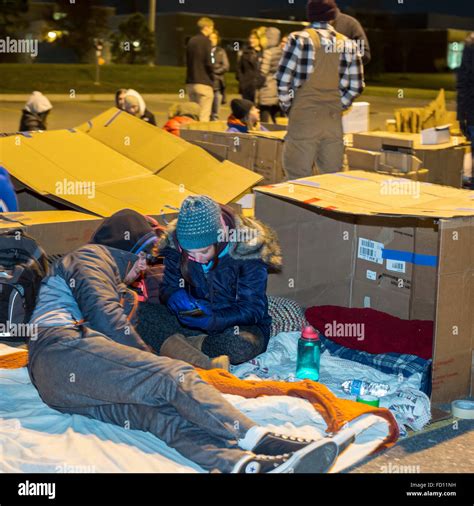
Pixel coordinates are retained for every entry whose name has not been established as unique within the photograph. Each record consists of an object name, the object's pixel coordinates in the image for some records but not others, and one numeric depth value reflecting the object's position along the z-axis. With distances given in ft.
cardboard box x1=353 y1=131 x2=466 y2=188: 27.27
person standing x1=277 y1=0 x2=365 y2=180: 22.54
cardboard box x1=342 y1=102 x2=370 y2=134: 29.62
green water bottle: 16.17
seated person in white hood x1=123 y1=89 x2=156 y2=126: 29.60
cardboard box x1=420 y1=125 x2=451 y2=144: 27.76
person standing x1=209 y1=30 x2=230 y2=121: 39.37
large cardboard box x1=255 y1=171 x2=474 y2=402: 14.88
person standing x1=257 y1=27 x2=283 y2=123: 41.27
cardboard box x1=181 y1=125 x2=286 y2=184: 26.37
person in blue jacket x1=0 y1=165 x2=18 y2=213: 19.60
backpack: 17.37
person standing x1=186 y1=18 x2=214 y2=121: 38.19
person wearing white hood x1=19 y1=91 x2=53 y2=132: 31.73
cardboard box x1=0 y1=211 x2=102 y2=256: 18.71
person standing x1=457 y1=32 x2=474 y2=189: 25.67
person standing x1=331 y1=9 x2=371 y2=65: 26.25
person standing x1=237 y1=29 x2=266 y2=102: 41.32
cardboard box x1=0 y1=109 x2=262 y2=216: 20.66
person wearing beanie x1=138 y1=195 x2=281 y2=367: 15.74
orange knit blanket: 13.78
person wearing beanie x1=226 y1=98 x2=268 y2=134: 29.30
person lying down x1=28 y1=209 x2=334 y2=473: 12.48
